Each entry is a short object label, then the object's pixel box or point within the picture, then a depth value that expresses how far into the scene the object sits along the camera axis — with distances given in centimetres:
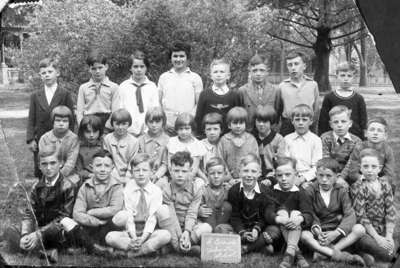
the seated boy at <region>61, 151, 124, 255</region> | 357
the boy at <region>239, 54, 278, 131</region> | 363
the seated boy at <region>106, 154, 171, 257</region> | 351
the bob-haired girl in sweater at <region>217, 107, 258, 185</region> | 360
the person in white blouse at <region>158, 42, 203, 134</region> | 369
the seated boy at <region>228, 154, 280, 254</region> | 350
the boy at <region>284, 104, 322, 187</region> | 358
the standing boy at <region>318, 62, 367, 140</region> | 354
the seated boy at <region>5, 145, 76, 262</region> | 356
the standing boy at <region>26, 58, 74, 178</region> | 369
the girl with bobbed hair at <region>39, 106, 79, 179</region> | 367
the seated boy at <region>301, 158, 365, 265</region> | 346
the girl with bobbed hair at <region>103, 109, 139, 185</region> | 366
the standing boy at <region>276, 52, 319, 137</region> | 359
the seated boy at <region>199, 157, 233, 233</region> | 356
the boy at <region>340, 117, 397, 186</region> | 350
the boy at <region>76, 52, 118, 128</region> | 370
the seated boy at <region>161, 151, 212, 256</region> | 354
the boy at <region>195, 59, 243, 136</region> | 365
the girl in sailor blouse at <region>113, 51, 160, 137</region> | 370
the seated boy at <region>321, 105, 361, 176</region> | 355
